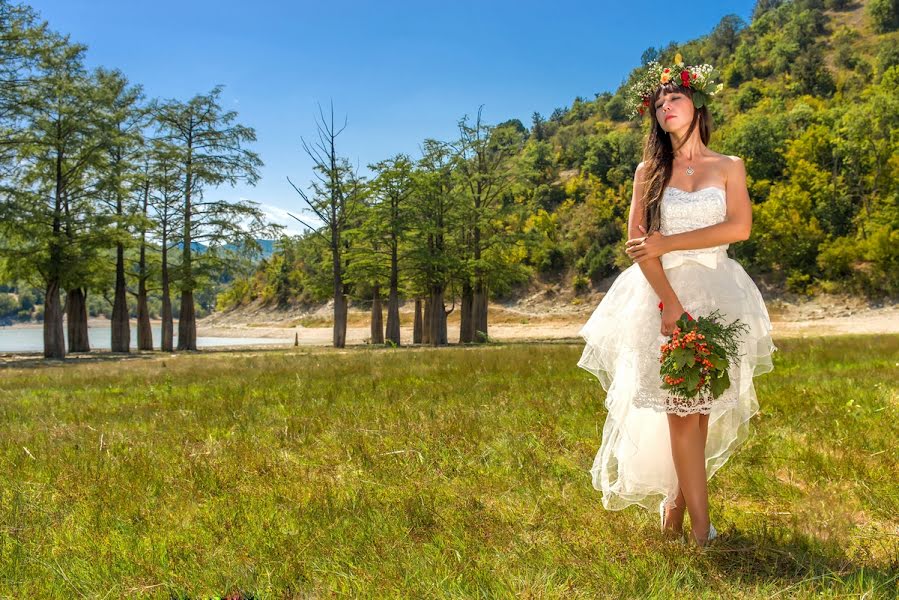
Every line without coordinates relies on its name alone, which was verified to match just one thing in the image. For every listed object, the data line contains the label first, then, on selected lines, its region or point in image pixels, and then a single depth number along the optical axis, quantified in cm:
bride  339
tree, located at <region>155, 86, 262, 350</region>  3300
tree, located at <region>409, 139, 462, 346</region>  3450
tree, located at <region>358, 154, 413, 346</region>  3428
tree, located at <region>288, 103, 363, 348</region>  3462
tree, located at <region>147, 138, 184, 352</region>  3278
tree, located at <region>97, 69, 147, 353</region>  3039
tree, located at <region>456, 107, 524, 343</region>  3672
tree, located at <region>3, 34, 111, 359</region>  2697
